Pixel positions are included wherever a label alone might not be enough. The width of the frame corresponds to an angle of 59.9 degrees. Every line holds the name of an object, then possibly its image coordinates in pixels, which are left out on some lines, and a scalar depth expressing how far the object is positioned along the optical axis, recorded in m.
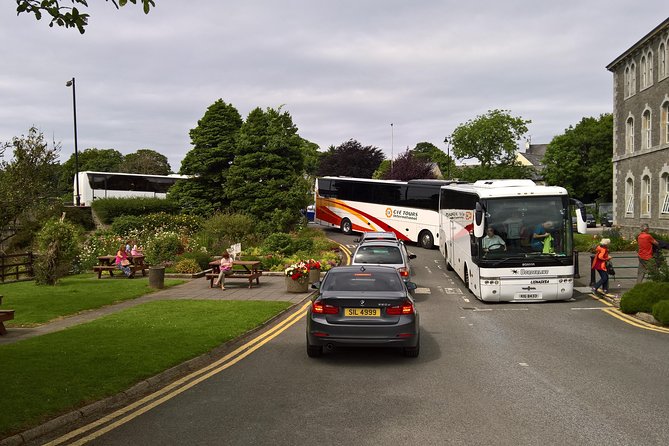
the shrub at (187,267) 24.30
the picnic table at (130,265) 22.62
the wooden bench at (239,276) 20.30
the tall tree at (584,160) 73.75
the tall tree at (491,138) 76.56
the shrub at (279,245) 28.67
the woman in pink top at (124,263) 22.61
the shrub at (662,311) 12.67
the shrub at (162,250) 26.20
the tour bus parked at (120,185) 48.91
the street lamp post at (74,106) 40.13
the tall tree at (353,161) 74.38
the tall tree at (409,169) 63.88
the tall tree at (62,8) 6.91
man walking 16.75
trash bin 19.42
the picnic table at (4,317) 11.19
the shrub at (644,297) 14.06
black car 9.04
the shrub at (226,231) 30.69
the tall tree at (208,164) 40.06
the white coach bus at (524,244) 16.30
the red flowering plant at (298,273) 18.83
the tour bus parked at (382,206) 33.59
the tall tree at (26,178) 17.08
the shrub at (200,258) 24.97
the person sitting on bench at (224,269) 19.98
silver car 17.67
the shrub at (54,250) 18.88
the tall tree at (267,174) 37.81
